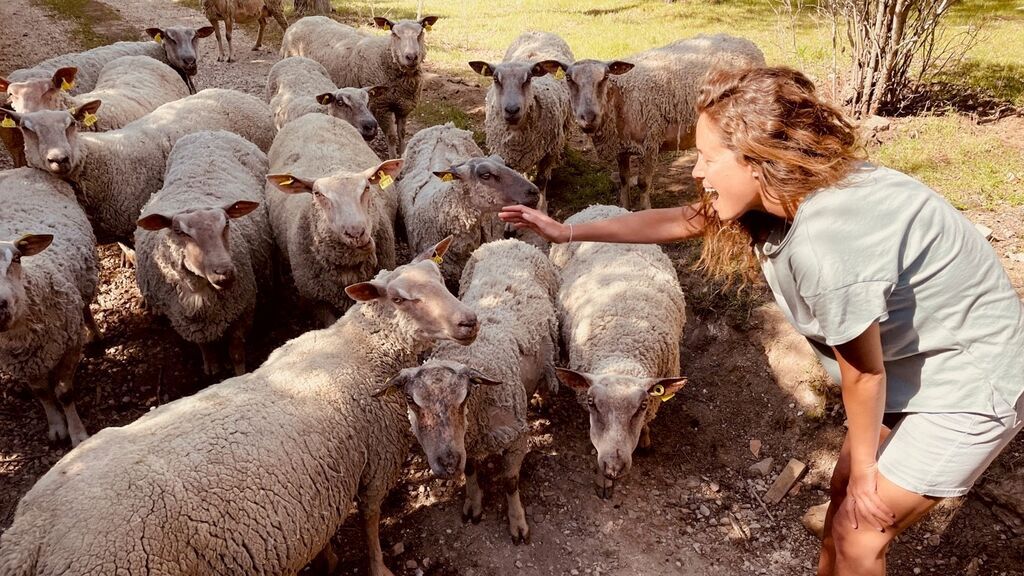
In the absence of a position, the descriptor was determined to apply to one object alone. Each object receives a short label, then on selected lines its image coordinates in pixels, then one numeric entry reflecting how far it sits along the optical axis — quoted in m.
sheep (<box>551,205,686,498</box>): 3.77
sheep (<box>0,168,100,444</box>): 4.25
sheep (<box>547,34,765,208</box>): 7.05
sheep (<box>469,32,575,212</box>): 6.73
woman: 1.86
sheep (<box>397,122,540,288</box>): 5.43
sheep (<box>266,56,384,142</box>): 7.46
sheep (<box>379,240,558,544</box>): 3.39
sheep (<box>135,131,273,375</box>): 4.62
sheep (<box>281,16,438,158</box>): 8.55
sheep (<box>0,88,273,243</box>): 5.57
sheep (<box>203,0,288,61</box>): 12.01
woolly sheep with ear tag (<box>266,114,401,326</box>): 4.90
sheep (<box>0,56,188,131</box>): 6.82
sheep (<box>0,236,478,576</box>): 2.66
